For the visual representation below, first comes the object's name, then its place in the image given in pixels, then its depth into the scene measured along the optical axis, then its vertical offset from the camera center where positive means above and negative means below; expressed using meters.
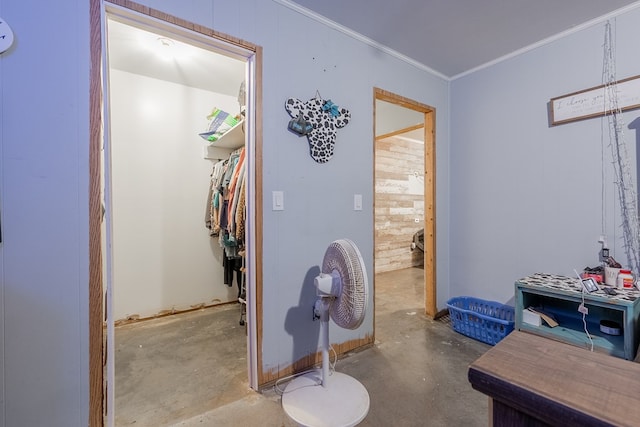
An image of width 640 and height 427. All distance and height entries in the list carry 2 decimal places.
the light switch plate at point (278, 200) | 1.74 +0.08
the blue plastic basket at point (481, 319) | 2.15 -0.86
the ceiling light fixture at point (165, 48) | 2.17 +1.32
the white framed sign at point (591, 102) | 1.79 +0.74
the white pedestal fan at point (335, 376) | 1.35 -0.89
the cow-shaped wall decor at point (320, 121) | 1.80 +0.61
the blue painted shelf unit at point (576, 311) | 1.54 -0.66
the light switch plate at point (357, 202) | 2.10 +0.08
